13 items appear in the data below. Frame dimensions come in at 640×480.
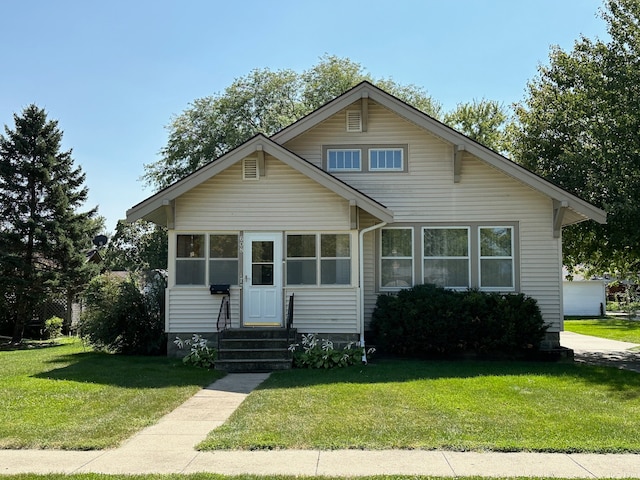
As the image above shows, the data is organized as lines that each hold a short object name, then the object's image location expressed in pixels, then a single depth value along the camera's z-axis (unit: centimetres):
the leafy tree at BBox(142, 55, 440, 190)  3303
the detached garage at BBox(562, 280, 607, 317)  3797
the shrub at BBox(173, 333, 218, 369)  1252
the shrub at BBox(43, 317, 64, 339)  2389
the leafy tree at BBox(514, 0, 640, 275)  1503
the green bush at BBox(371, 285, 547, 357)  1353
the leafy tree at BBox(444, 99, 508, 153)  3669
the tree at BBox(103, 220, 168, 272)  3441
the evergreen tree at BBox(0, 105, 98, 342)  2233
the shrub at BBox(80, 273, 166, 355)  1473
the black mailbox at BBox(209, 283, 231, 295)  1377
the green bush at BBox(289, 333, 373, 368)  1223
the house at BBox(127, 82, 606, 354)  1376
